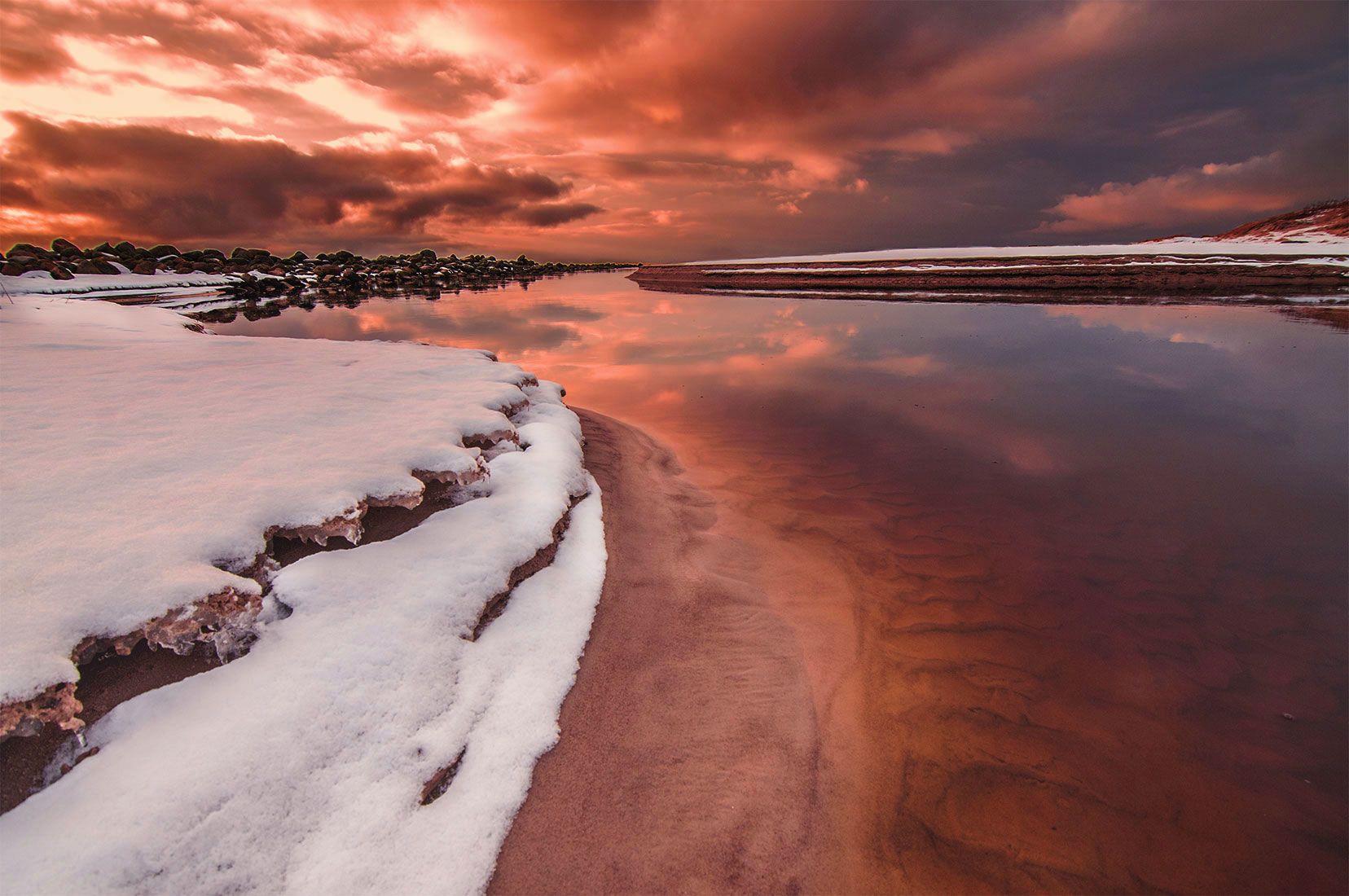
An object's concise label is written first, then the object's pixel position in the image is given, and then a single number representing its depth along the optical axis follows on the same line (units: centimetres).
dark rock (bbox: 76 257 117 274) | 3234
